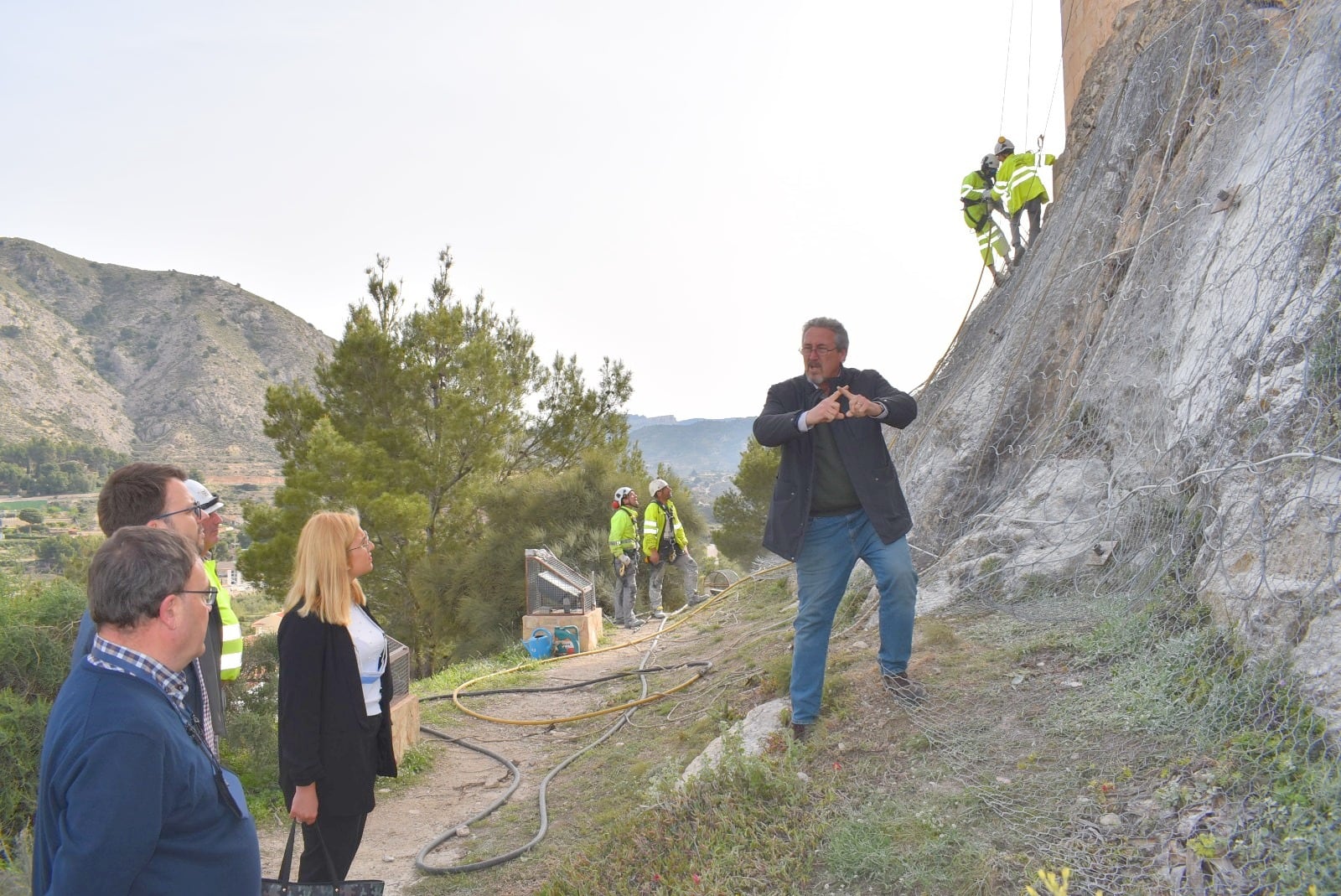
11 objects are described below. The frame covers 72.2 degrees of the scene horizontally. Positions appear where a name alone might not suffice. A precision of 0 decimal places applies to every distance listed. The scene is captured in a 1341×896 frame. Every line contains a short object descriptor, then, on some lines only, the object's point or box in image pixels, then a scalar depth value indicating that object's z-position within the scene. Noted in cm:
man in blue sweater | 177
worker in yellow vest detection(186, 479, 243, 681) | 316
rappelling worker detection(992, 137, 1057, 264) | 918
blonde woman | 306
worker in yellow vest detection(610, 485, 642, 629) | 1199
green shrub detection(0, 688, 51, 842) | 450
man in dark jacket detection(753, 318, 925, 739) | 402
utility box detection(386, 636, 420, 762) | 635
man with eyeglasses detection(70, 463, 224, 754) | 279
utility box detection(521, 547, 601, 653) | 1088
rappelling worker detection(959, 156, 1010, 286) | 943
